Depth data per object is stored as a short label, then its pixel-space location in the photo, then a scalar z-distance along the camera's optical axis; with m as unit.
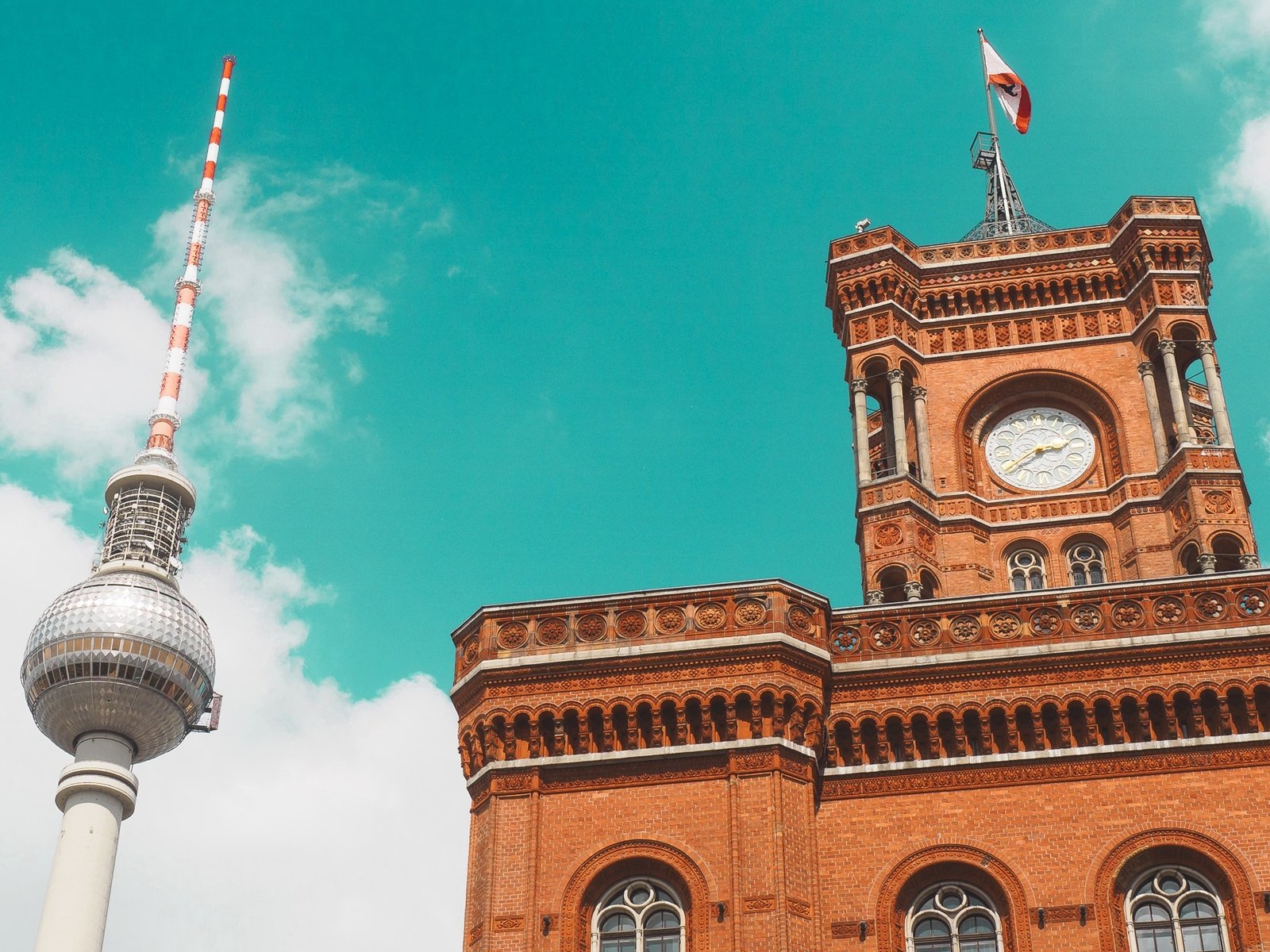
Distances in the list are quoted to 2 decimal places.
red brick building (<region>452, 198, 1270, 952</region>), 27.39
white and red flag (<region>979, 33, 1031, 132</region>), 54.16
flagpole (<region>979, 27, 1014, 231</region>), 56.44
